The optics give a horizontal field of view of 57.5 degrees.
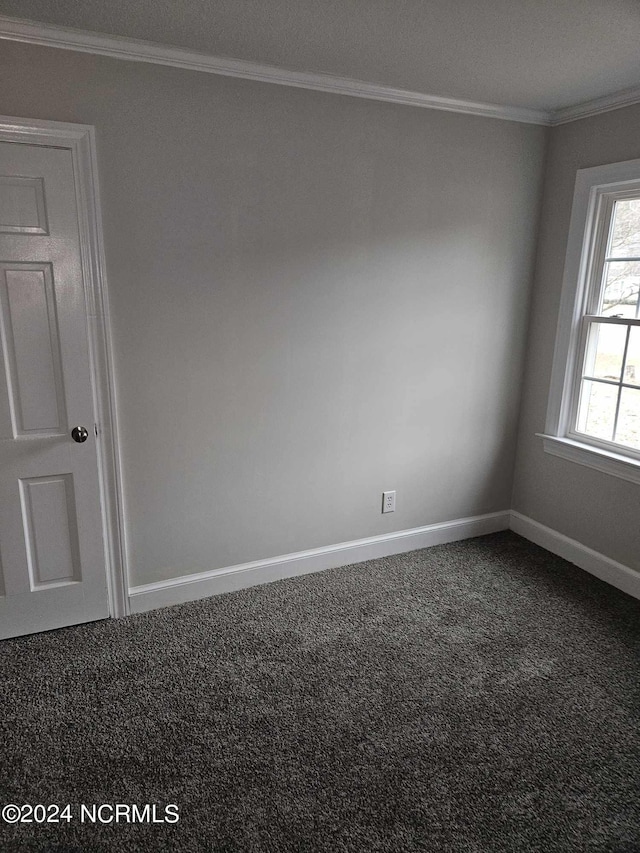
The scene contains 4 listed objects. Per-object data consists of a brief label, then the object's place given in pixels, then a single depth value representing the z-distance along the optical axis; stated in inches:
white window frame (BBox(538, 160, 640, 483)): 120.0
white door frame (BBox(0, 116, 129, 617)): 90.5
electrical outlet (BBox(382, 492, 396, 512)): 135.0
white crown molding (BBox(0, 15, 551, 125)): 87.0
